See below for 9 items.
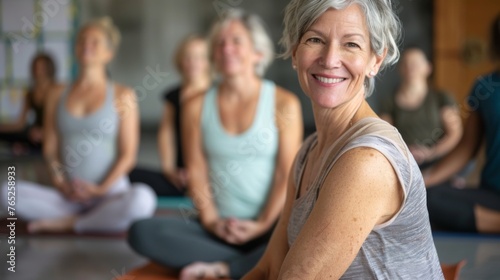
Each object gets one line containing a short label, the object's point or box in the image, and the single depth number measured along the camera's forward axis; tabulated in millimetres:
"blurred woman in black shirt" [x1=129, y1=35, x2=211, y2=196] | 4402
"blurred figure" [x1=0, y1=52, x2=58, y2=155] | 5984
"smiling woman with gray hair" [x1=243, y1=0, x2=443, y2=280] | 1206
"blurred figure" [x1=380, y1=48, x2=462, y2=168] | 4383
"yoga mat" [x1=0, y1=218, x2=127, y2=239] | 3463
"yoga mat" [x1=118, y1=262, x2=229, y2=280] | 2596
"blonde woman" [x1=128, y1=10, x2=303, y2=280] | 2689
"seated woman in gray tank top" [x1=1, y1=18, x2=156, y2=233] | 3545
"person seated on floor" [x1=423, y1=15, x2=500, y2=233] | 3072
